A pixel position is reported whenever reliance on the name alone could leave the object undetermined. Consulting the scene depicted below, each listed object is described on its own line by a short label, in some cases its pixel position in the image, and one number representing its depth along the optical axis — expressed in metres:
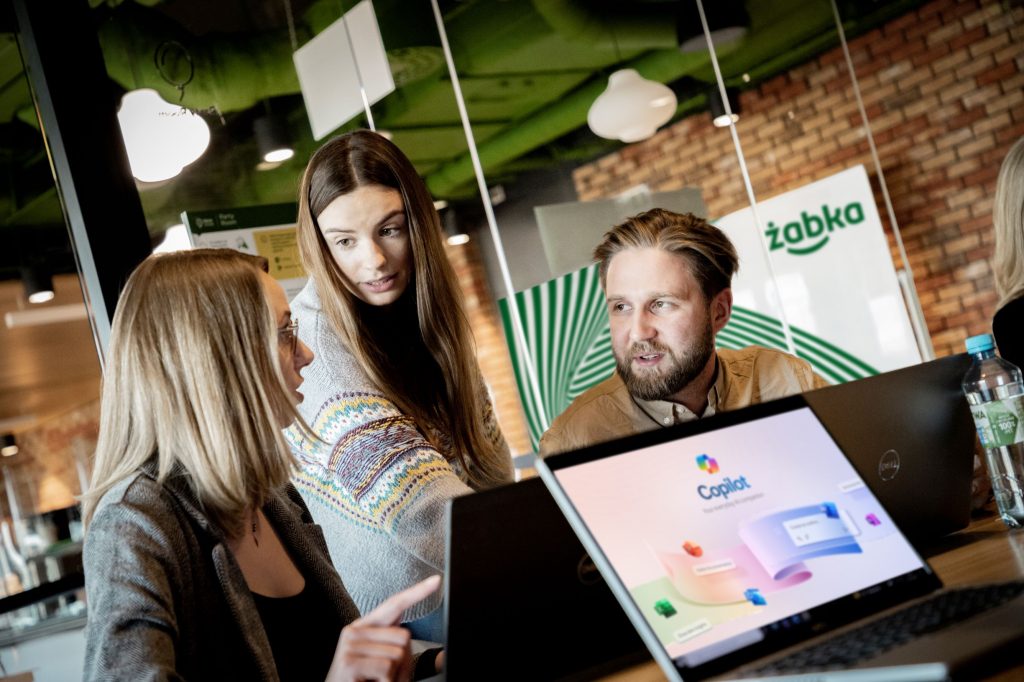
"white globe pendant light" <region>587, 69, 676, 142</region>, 4.93
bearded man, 2.27
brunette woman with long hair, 1.80
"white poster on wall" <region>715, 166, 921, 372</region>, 5.88
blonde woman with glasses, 1.32
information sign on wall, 2.91
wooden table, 1.20
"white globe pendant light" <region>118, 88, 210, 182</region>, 2.89
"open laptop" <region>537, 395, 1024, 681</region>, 1.00
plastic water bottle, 1.68
